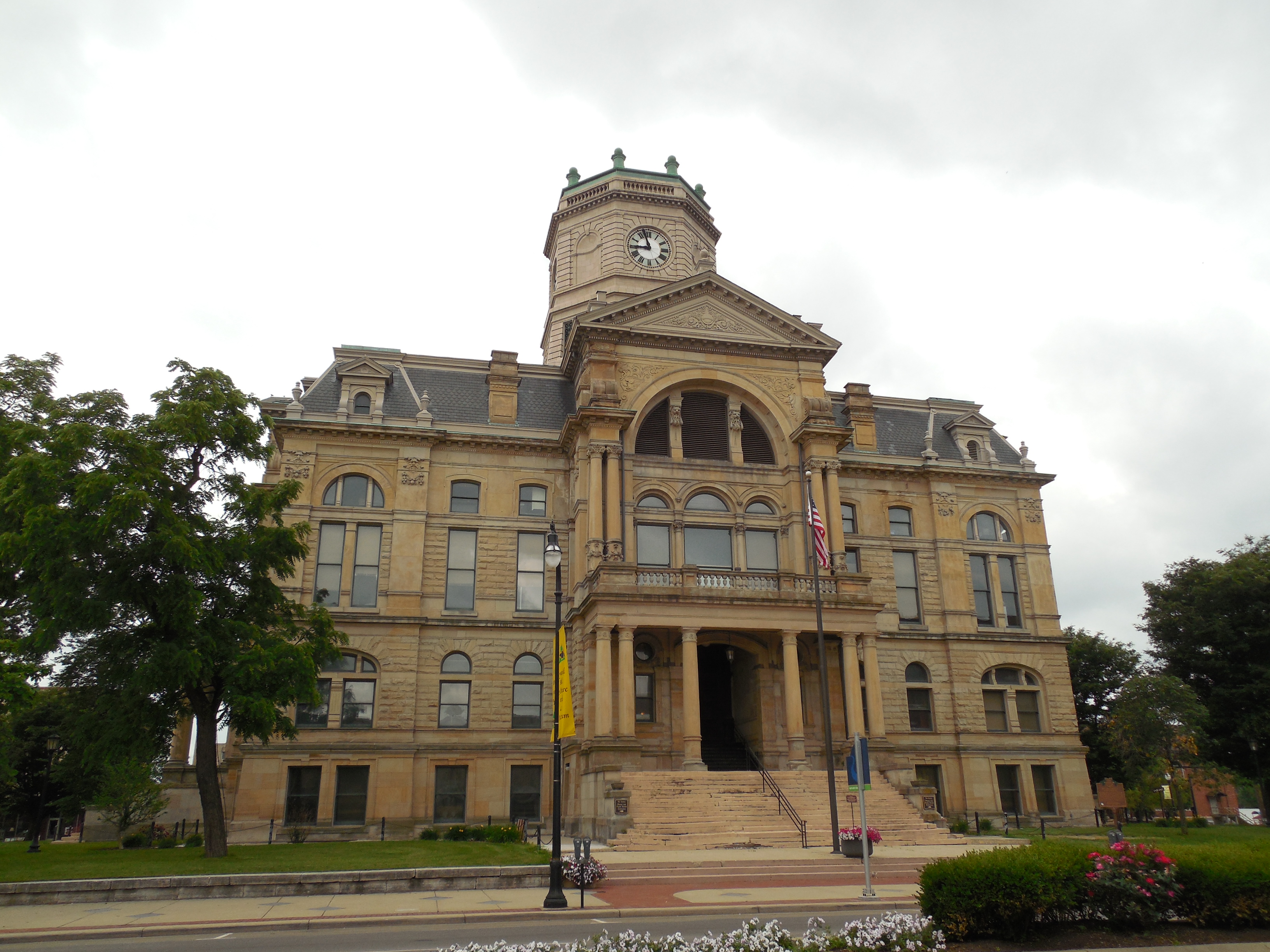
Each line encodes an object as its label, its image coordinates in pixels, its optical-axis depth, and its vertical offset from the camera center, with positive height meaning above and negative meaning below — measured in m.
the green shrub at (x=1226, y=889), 12.06 -1.54
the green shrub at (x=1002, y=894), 11.84 -1.53
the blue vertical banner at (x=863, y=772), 19.33 -0.01
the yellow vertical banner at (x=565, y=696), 20.00 +1.71
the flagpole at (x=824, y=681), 25.27 +2.67
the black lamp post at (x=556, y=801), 16.56 -0.49
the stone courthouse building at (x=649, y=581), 33.38 +7.48
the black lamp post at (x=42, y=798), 31.69 -0.52
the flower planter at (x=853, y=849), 22.94 -1.84
